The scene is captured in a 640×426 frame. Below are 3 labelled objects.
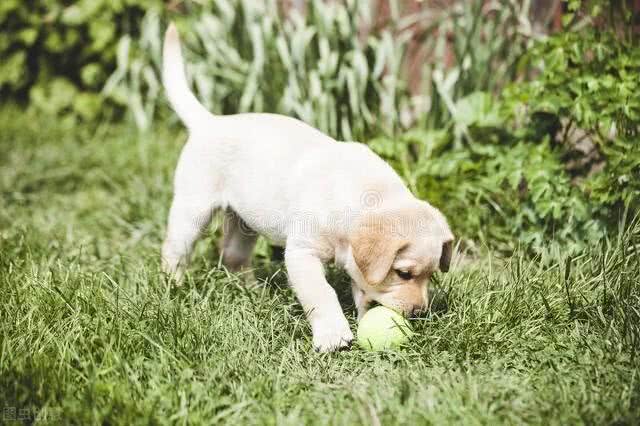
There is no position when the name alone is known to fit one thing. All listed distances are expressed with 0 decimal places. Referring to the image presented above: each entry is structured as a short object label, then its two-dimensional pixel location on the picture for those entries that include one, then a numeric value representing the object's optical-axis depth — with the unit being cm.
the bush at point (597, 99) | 336
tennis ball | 275
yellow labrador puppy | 273
